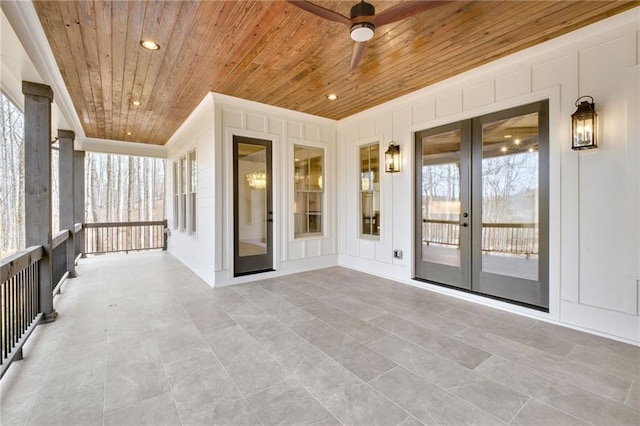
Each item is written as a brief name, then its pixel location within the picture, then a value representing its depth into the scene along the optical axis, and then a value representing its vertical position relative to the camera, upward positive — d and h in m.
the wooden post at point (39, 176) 3.08 +0.39
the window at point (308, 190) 5.53 +0.41
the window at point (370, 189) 5.19 +0.39
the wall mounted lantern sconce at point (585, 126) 2.78 +0.81
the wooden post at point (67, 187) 4.83 +0.42
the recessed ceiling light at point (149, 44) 2.98 +1.75
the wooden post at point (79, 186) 6.55 +0.59
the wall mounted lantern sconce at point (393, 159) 4.68 +0.84
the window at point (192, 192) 5.82 +0.39
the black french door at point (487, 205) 3.29 +0.06
